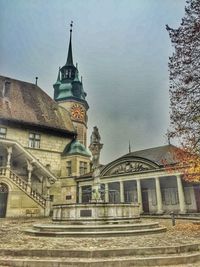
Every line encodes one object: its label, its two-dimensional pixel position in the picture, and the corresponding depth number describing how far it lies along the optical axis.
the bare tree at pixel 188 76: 12.88
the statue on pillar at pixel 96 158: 15.98
